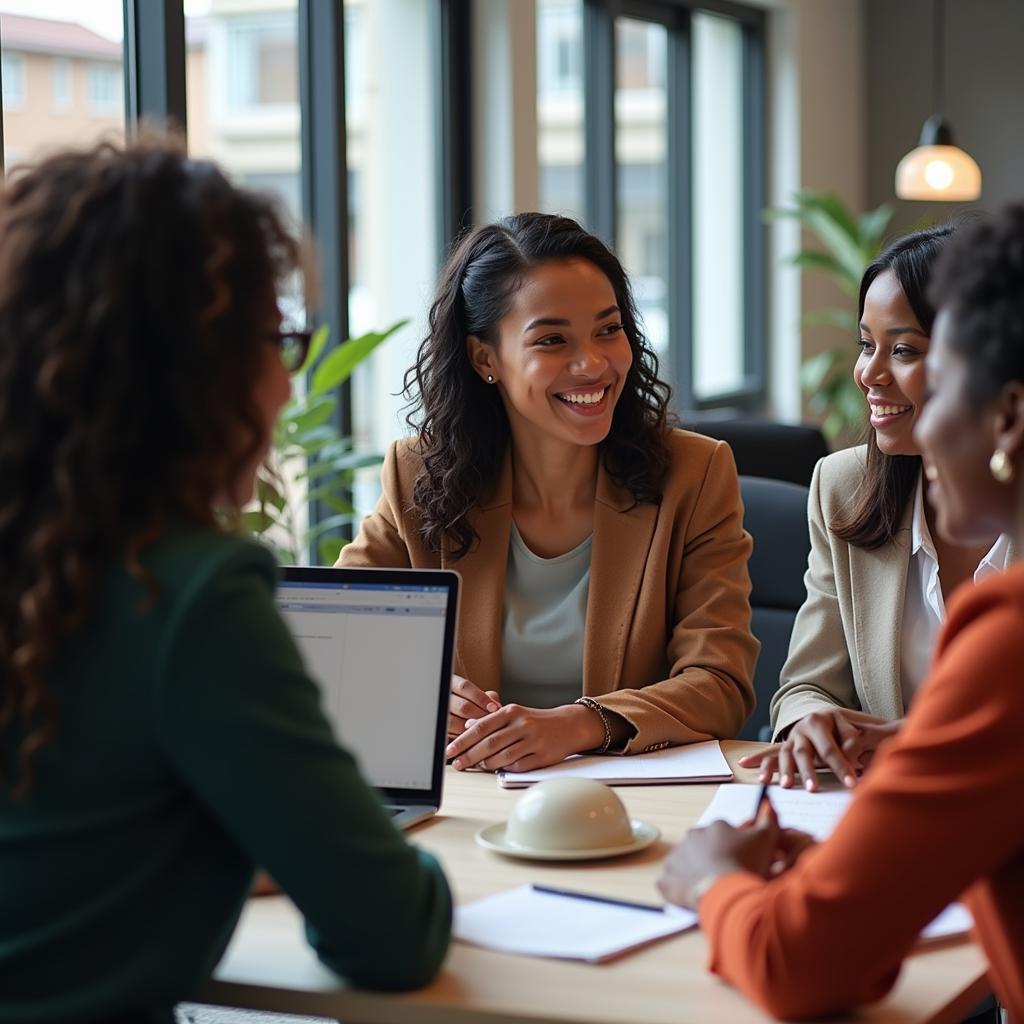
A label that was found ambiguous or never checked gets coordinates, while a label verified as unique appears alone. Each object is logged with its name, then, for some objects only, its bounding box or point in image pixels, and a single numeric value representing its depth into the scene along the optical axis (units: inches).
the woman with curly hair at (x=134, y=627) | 38.4
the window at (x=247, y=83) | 149.9
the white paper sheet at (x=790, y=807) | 59.8
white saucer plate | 56.2
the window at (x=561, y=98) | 211.2
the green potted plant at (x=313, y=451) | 125.5
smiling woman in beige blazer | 80.4
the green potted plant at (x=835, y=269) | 238.8
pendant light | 207.9
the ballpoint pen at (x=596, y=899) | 51.5
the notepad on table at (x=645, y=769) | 68.6
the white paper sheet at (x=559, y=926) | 48.0
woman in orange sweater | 39.6
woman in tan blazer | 82.8
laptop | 62.9
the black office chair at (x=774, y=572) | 100.8
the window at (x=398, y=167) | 174.9
